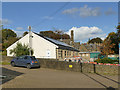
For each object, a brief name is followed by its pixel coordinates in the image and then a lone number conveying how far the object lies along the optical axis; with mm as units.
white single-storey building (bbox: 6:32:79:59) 27281
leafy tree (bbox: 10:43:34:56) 24516
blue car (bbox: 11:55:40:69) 17011
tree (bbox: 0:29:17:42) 71931
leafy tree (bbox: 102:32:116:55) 35056
